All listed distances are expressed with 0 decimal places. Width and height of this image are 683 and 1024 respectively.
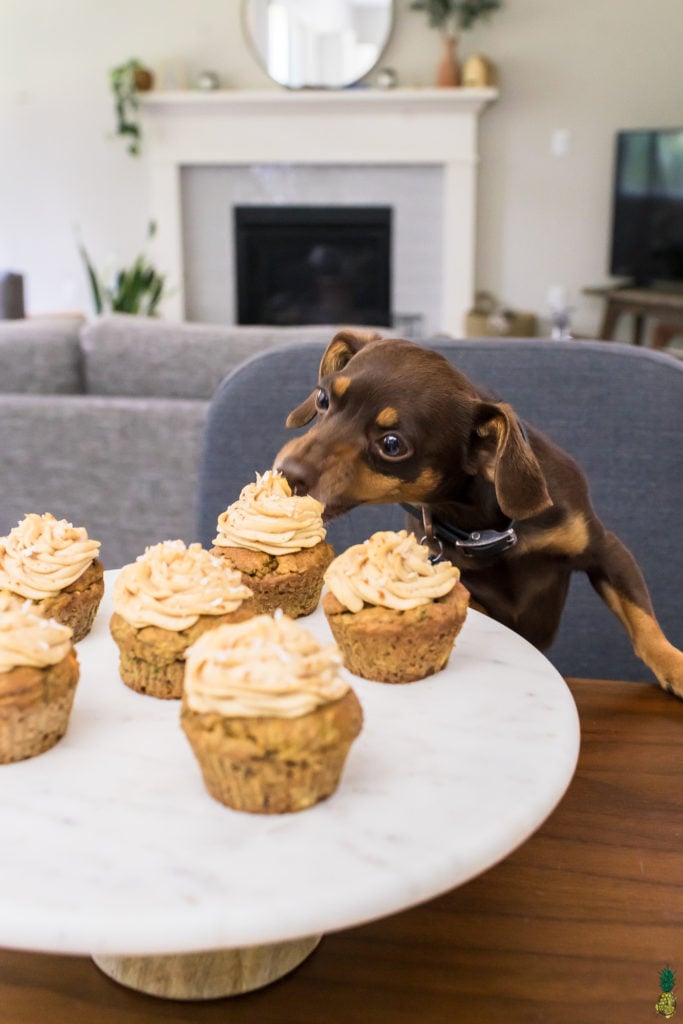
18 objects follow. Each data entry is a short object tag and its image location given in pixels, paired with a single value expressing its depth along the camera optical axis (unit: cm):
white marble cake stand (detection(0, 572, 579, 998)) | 49
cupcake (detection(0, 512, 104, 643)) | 84
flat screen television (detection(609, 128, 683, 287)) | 542
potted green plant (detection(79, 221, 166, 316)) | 520
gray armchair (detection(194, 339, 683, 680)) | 142
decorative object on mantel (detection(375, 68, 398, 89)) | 567
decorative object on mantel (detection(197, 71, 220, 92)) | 578
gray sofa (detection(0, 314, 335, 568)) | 259
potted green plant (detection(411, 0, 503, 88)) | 549
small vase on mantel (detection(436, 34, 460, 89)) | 554
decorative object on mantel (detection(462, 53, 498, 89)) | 553
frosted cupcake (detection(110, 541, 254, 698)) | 75
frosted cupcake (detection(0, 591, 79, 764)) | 65
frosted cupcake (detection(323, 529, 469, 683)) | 78
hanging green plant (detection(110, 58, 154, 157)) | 575
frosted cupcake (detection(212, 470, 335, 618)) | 92
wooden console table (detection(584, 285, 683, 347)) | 530
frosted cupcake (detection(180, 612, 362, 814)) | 59
